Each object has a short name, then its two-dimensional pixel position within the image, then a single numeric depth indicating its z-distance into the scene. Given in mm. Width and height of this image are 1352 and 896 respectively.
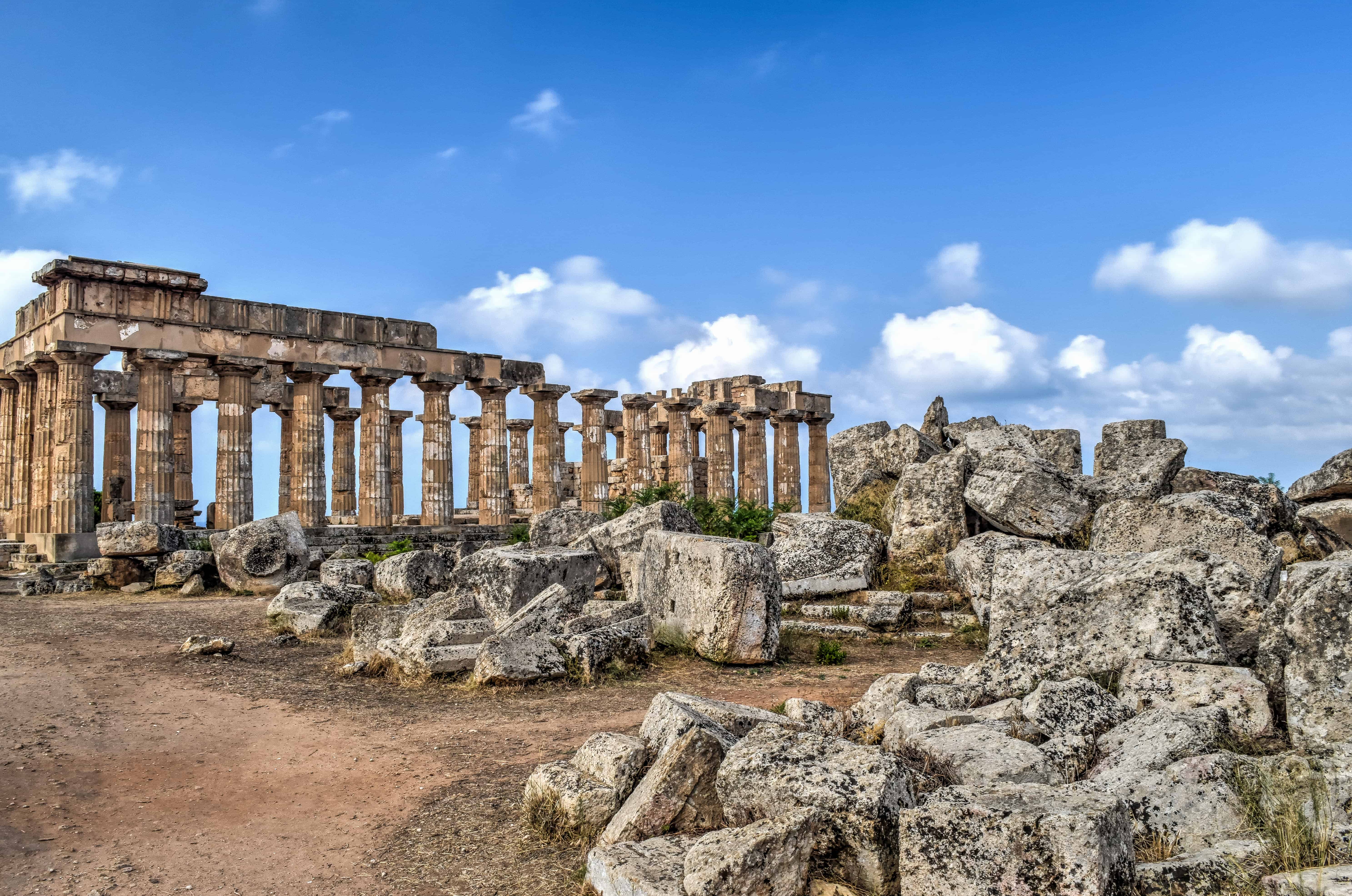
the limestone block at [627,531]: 13250
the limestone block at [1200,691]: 5539
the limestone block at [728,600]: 9469
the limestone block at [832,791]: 4211
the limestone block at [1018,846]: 3525
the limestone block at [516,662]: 8641
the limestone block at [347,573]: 14633
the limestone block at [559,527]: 15805
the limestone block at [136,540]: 17906
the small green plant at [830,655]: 9805
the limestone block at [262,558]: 16734
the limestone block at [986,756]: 4711
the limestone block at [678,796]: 4770
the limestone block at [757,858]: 3908
